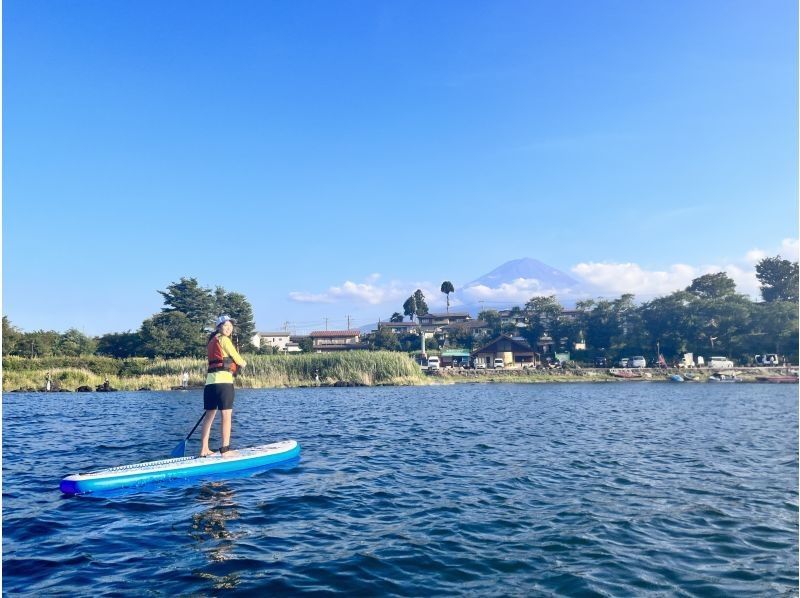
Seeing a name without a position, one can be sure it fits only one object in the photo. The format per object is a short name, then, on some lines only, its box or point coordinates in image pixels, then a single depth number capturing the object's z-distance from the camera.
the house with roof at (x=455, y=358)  89.88
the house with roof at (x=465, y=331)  103.56
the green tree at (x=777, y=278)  87.56
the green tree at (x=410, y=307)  150.12
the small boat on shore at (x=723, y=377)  64.75
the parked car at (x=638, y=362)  75.69
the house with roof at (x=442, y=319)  134.38
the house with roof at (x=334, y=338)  114.81
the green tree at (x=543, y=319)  91.31
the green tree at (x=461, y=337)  102.56
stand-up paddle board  9.91
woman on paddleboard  11.86
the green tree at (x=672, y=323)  78.62
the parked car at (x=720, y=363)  71.56
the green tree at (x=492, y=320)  101.00
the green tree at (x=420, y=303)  153.00
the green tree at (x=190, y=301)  72.88
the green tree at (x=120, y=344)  64.69
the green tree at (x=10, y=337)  56.75
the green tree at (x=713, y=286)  86.25
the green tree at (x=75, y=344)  63.19
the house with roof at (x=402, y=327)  125.50
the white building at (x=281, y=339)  127.21
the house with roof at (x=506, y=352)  85.19
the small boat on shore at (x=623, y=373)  68.22
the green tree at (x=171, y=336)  61.16
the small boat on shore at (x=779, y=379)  60.83
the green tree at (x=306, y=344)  104.28
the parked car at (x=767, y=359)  75.16
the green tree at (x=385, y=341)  99.00
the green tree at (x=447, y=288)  175.62
